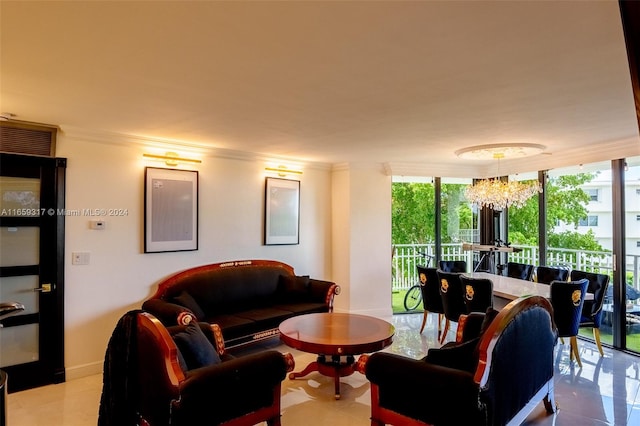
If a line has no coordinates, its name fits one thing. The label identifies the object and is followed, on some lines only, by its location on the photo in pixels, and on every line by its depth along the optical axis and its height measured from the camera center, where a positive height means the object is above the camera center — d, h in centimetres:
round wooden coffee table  311 -102
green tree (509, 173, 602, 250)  503 +11
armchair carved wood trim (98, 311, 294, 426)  211 -99
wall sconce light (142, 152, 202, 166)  422 +68
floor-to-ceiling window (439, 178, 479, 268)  642 +2
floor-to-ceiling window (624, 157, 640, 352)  434 -25
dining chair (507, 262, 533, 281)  507 -70
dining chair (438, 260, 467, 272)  545 -67
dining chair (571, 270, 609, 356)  402 -91
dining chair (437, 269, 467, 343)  427 -87
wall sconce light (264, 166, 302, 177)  532 +69
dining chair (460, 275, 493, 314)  389 -77
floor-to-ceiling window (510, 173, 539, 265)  571 -16
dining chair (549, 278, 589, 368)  362 -81
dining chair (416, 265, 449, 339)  475 -89
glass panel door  339 -45
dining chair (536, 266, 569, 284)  456 -68
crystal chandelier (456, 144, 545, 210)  439 +42
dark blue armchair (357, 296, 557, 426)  209 -95
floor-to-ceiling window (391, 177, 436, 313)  641 -14
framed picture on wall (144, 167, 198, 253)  416 +10
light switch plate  368 -39
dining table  388 -75
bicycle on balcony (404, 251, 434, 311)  643 -132
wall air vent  338 +73
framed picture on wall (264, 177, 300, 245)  527 +10
